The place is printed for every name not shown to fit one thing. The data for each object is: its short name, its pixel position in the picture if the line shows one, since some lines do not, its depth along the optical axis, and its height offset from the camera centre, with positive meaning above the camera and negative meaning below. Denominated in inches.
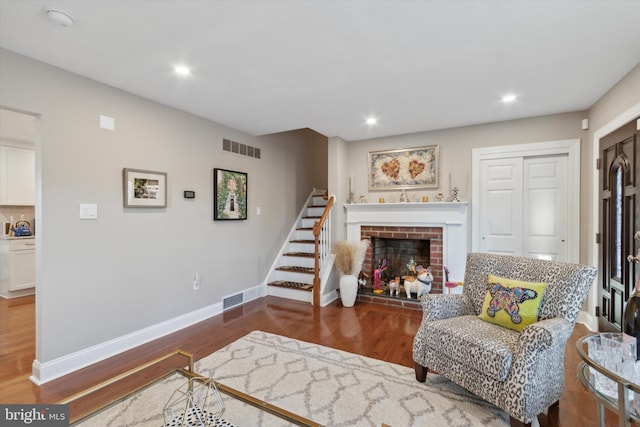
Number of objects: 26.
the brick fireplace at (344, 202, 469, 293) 151.5 -7.7
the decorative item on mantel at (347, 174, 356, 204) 178.2 +11.4
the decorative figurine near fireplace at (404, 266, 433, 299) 151.3 -35.1
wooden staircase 169.8 -31.8
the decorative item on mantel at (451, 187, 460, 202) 151.7 +9.9
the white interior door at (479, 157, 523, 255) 143.5 +3.6
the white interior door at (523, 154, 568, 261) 135.6 +2.9
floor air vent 151.4 -45.4
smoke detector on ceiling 65.8 +44.6
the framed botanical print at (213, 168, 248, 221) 146.1 +9.6
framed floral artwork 162.1 +25.4
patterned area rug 69.6 -47.6
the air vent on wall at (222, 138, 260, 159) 152.9 +35.1
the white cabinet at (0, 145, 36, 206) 179.6 +23.3
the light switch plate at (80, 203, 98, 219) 97.2 +0.9
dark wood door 94.7 -2.3
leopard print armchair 62.4 -29.8
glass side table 41.1 -27.2
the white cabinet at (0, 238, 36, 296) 173.3 -29.8
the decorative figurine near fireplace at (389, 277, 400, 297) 161.2 -39.3
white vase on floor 155.4 -39.6
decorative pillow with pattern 75.2 -23.4
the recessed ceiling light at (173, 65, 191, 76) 91.4 +44.7
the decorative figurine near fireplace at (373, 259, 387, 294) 167.0 -37.7
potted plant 154.9 -26.9
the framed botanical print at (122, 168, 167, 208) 109.0 +9.7
